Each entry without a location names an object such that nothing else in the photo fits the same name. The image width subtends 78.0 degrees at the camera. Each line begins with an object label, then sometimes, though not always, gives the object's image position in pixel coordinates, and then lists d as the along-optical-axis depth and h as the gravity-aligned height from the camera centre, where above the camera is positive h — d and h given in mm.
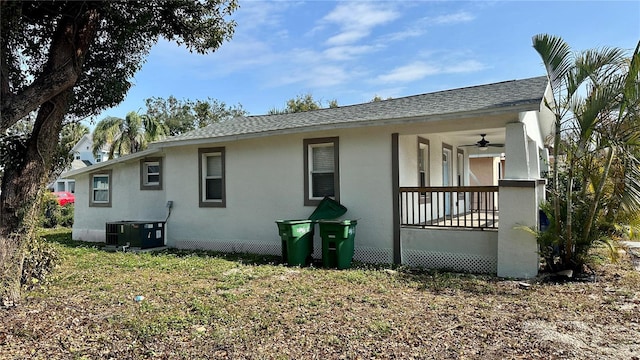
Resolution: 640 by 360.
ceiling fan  10492 +1221
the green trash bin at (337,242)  7801 -1058
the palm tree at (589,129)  6176 +943
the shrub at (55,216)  17566 -1040
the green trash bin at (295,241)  7992 -1043
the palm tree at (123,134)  22641 +3336
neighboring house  35844 +3417
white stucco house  7031 +311
